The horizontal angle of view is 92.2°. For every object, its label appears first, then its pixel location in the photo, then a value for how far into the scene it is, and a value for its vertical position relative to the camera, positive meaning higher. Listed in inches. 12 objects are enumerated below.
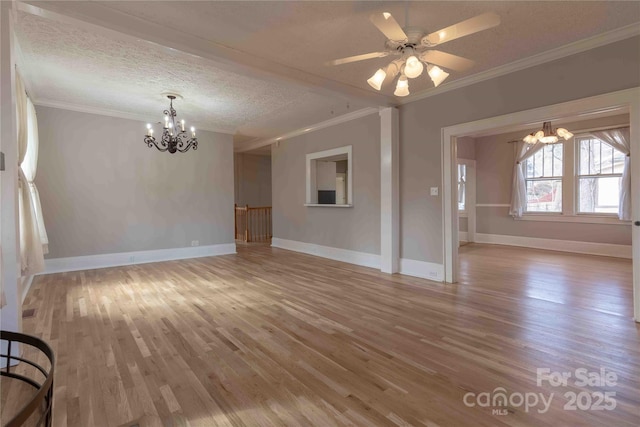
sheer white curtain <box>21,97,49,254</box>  154.4 +24.4
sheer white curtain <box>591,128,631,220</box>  231.9 +23.6
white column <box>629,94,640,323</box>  114.7 +4.4
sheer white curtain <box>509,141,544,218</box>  298.7 +14.9
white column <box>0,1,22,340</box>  86.0 +5.7
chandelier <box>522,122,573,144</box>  232.2 +50.5
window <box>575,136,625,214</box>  247.8 +20.6
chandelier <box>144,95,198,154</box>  184.1 +45.1
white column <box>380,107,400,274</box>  194.4 +8.5
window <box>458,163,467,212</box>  338.0 +16.7
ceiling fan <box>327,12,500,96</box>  84.3 +48.6
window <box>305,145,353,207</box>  257.4 +25.2
